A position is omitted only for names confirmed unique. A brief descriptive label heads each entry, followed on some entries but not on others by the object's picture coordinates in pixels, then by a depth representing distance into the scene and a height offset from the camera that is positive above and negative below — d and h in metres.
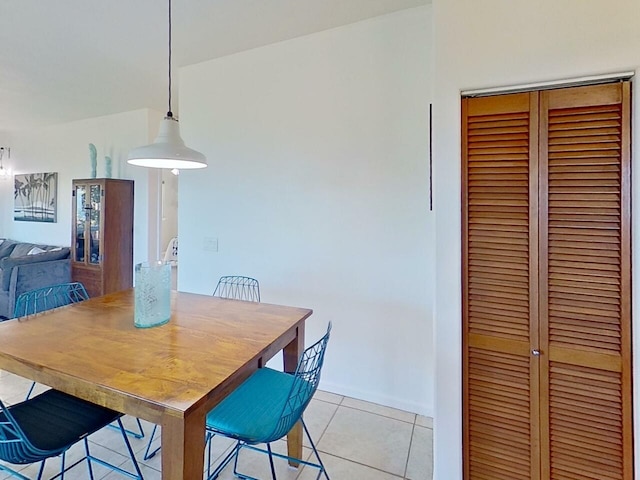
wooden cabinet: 4.24 +0.06
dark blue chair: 1.18 -0.74
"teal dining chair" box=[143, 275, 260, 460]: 2.82 -0.42
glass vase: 1.58 -0.26
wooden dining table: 1.06 -0.46
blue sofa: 3.83 -0.42
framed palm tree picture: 5.33 +0.68
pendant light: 1.61 +0.43
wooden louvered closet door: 1.30 -0.18
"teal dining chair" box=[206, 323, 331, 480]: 1.35 -0.74
